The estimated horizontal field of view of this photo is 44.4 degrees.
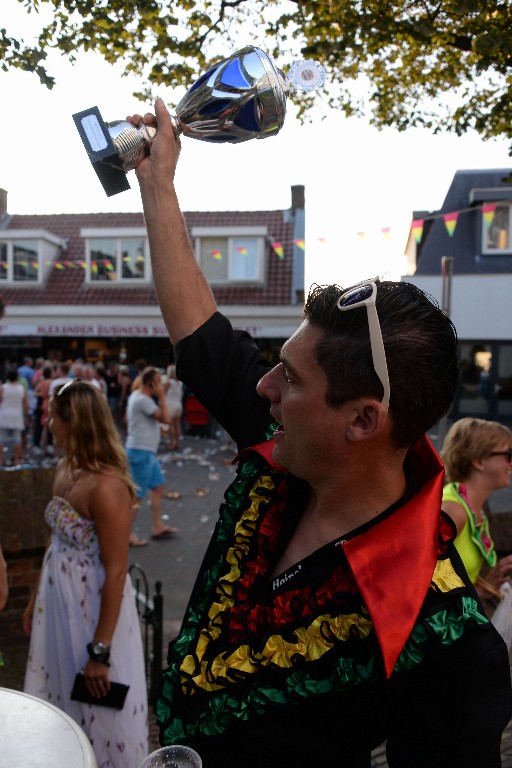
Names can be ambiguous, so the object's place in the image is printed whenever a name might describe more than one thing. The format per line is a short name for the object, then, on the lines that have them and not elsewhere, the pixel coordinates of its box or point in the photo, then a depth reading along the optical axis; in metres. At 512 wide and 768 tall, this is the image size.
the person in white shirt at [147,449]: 7.44
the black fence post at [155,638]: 3.86
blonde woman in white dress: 2.65
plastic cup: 1.08
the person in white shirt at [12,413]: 10.98
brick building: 22.97
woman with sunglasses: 3.09
